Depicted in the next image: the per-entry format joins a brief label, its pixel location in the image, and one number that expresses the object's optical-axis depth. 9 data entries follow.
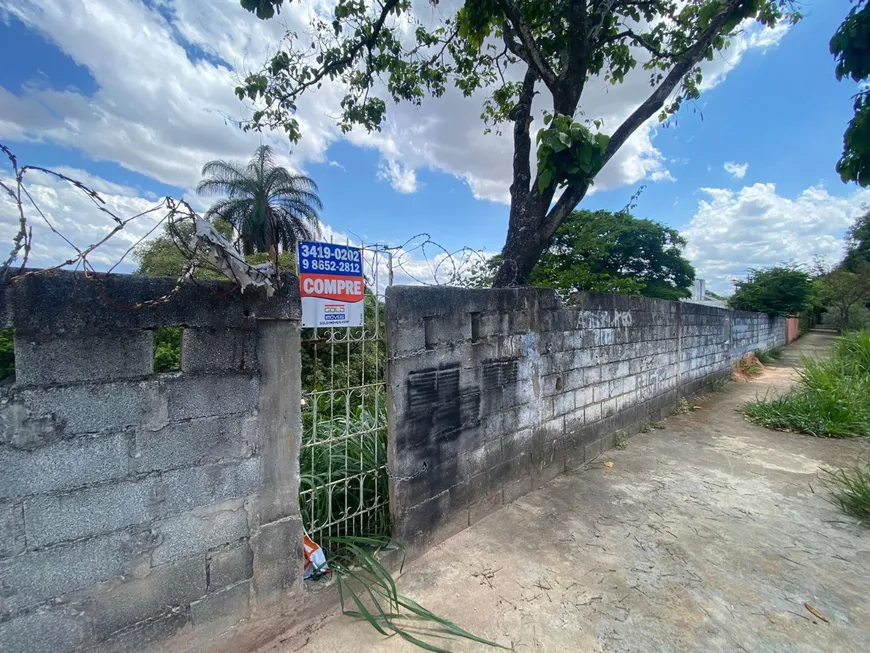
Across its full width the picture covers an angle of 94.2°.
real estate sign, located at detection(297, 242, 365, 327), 1.83
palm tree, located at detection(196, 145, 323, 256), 14.34
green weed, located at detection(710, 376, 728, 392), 7.18
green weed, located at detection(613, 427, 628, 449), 4.16
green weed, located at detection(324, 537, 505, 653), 1.74
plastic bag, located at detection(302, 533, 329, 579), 1.82
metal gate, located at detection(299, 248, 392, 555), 1.97
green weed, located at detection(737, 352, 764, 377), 9.24
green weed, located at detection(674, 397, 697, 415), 5.65
